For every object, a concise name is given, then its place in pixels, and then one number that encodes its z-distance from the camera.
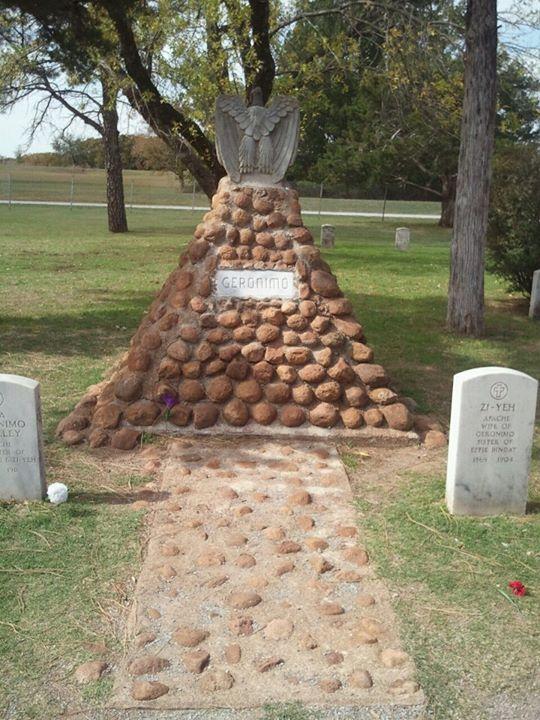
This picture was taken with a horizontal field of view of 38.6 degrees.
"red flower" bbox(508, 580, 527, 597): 4.02
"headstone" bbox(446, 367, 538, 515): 4.84
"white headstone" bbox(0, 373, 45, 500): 4.80
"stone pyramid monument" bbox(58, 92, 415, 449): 6.34
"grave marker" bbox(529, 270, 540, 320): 12.59
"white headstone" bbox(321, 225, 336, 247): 23.41
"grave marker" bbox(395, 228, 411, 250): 23.64
